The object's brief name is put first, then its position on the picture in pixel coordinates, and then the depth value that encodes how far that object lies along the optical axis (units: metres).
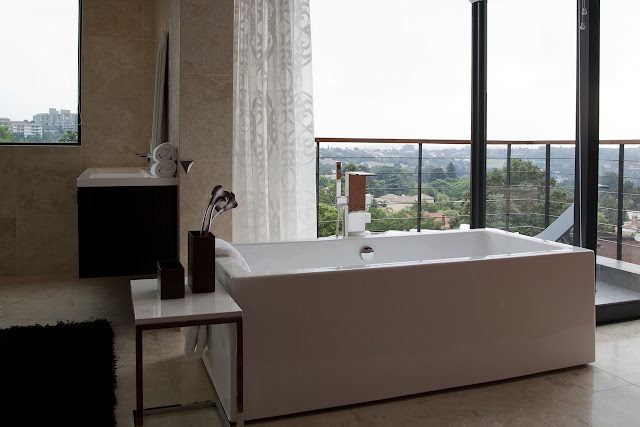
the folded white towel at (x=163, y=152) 3.80
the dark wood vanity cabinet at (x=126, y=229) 3.80
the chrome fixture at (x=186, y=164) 3.59
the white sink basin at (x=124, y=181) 3.76
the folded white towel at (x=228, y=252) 2.70
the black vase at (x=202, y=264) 2.33
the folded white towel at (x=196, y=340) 2.65
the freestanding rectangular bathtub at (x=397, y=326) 2.39
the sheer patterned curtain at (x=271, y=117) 3.78
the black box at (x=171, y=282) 2.24
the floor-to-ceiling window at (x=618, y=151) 3.57
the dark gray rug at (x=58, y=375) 2.37
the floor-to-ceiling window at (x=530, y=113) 3.69
